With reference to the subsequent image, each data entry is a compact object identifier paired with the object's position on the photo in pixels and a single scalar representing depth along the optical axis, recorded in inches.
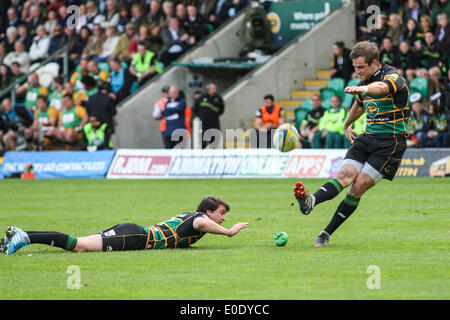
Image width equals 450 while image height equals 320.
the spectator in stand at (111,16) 1270.9
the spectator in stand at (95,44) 1267.2
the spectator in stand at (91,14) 1320.1
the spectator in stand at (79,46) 1295.5
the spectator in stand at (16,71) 1314.0
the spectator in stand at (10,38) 1398.9
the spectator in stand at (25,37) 1379.2
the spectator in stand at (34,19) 1387.8
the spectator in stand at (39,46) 1328.7
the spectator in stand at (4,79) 1332.4
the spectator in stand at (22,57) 1346.0
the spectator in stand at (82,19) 1326.3
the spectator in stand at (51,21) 1350.0
